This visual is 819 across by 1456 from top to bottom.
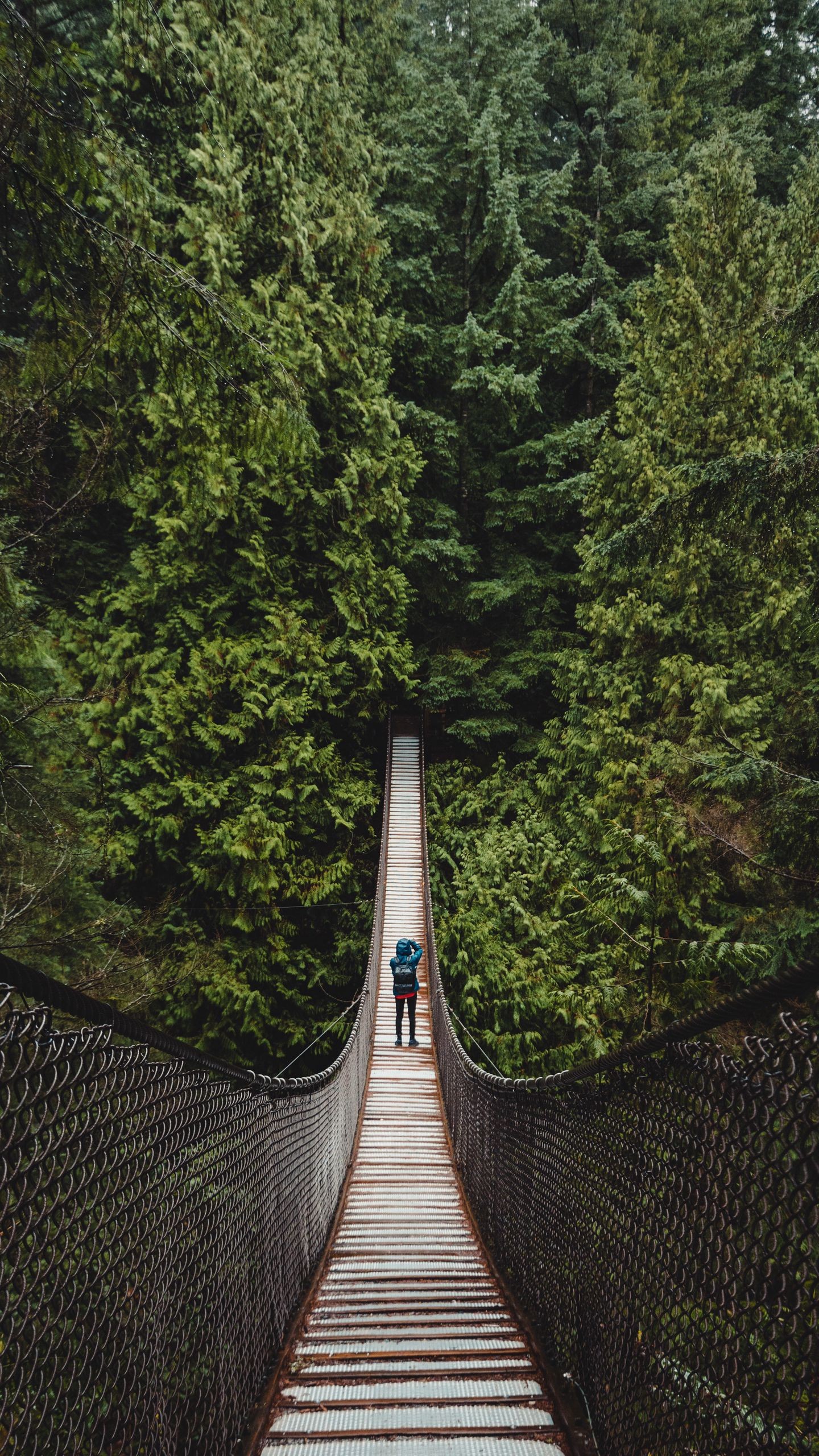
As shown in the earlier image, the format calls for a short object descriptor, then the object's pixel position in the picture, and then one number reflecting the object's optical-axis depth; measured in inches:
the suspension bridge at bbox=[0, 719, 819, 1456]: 38.8
